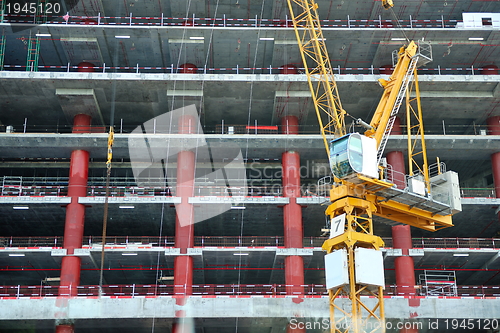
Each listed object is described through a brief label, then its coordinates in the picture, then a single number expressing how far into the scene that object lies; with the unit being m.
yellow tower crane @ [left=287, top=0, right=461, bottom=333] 32.34
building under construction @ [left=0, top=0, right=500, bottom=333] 40.28
